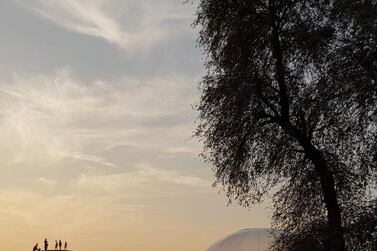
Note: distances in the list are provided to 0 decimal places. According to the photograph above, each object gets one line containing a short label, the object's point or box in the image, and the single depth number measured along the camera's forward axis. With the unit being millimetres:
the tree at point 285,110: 24469
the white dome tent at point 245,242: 67381
